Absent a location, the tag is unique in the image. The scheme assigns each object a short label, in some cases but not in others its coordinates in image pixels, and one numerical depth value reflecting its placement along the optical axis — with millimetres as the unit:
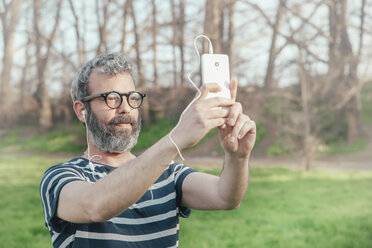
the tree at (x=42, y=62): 16406
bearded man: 1234
